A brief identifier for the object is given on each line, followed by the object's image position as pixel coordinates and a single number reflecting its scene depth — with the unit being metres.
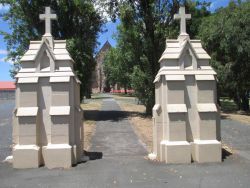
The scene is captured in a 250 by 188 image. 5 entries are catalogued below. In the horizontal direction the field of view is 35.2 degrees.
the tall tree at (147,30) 24.23
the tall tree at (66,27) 24.00
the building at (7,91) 71.79
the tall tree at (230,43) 26.73
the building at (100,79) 111.56
